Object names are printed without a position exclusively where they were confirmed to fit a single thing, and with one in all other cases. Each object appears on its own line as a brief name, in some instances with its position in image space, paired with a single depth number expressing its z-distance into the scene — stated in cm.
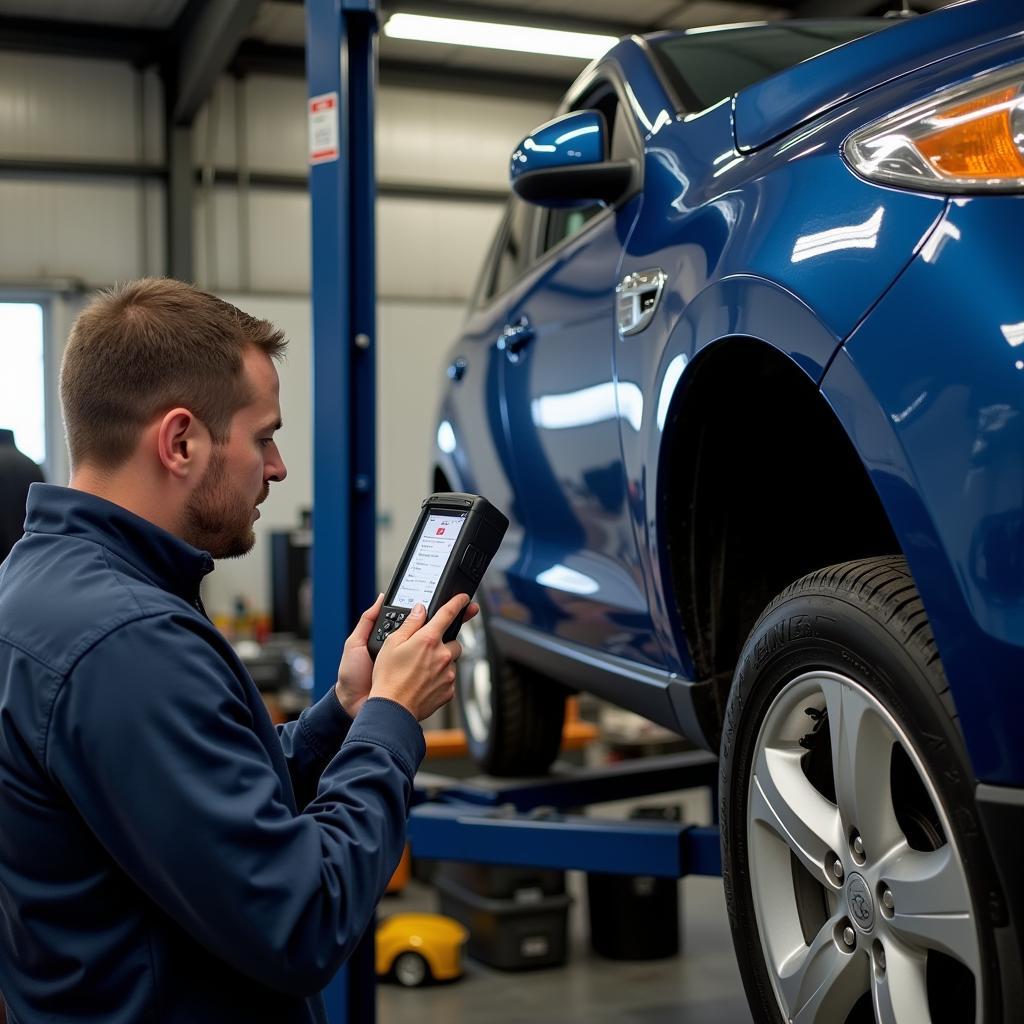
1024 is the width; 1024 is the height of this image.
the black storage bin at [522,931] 405
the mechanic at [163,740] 109
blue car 120
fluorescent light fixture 931
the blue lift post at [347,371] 260
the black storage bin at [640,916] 404
